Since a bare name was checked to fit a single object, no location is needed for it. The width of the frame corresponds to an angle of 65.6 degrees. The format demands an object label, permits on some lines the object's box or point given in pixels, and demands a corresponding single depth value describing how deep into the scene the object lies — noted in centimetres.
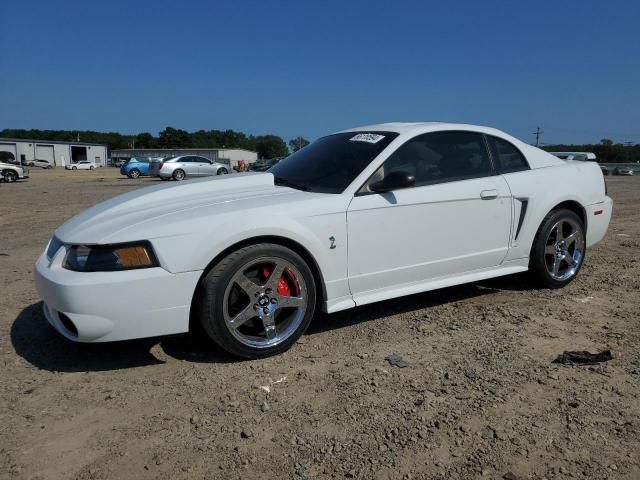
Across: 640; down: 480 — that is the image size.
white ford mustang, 278
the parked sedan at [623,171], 4766
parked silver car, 2706
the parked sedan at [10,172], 2566
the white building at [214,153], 9150
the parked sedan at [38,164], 7307
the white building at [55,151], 7512
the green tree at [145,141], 14025
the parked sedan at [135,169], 3147
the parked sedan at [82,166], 7044
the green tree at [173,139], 13334
